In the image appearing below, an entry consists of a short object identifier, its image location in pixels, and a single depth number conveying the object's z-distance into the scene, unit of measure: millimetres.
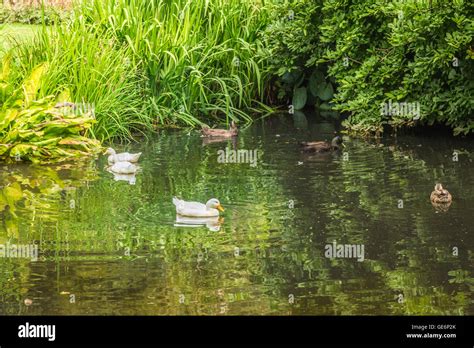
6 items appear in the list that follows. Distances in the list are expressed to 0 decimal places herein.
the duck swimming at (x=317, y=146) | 15227
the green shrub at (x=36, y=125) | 14750
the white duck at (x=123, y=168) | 14039
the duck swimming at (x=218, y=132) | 16578
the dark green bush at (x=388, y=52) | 15641
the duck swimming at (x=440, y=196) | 12086
